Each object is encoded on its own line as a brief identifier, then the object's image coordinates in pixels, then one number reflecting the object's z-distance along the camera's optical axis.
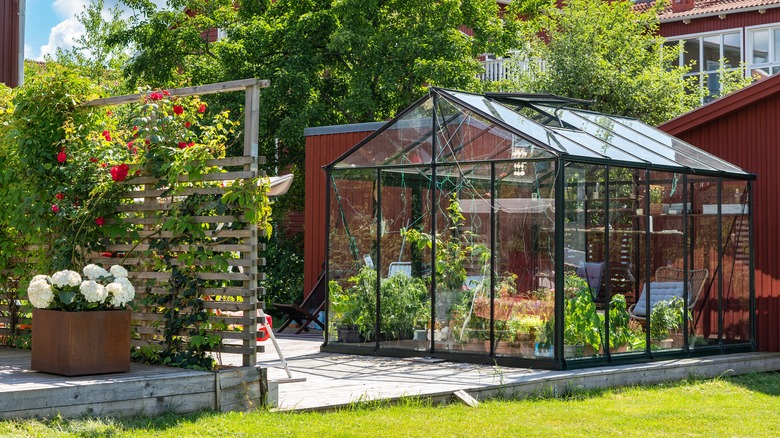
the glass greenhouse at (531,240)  8.75
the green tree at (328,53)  17.08
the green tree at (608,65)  16.69
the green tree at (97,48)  26.25
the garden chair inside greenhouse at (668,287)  9.59
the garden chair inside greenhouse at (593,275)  8.80
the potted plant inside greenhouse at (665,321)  9.69
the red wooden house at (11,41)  11.52
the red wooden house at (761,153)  10.95
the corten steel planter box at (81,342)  5.95
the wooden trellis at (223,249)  6.37
